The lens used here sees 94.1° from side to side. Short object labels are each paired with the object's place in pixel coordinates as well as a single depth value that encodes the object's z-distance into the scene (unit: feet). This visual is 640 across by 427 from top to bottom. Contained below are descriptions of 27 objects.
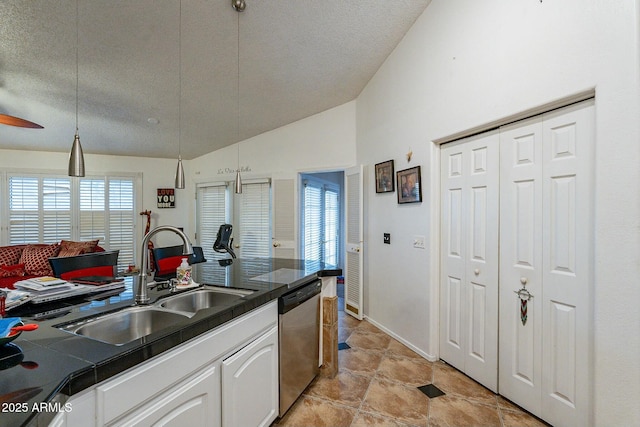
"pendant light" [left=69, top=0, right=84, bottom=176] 4.86
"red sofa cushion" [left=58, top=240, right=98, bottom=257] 14.76
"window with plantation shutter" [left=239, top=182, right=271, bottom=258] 15.96
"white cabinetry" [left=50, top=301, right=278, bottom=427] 2.90
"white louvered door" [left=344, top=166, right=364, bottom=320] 12.58
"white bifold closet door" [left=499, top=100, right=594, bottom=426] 5.56
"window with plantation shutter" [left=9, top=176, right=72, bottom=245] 16.37
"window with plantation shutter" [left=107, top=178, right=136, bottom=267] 18.24
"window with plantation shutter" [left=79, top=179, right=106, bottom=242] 17.66
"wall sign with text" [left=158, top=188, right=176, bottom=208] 19.11
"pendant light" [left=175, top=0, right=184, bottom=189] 7.41
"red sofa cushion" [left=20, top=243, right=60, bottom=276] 14.12
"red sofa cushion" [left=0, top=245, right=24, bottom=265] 14.20
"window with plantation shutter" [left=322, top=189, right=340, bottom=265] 19.10
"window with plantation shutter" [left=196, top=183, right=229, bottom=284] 17.85
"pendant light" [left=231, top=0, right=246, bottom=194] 7.47
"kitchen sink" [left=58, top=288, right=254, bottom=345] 4.02
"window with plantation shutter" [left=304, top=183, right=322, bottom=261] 15.84
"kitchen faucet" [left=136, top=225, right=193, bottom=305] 4.70
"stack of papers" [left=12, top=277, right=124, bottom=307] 4.55
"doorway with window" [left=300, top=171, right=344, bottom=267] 15.62
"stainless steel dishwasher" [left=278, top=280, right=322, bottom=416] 6.01
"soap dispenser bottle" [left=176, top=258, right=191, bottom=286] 5.66
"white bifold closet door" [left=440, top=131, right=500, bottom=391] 7.29
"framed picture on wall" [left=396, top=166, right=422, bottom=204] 9.29
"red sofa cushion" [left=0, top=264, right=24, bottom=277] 13.58
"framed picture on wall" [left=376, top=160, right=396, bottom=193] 10.73
